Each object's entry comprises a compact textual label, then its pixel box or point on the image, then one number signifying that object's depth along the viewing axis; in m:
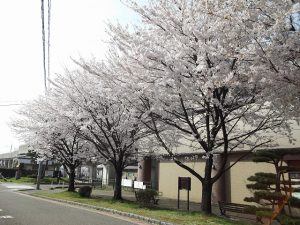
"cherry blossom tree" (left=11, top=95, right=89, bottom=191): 17.33
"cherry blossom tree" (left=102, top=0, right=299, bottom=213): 7.02
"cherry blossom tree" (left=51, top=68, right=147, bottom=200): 14.25
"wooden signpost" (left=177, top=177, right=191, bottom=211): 12.34
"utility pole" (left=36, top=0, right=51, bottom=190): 8.29
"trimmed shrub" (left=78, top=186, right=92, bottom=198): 16.81
